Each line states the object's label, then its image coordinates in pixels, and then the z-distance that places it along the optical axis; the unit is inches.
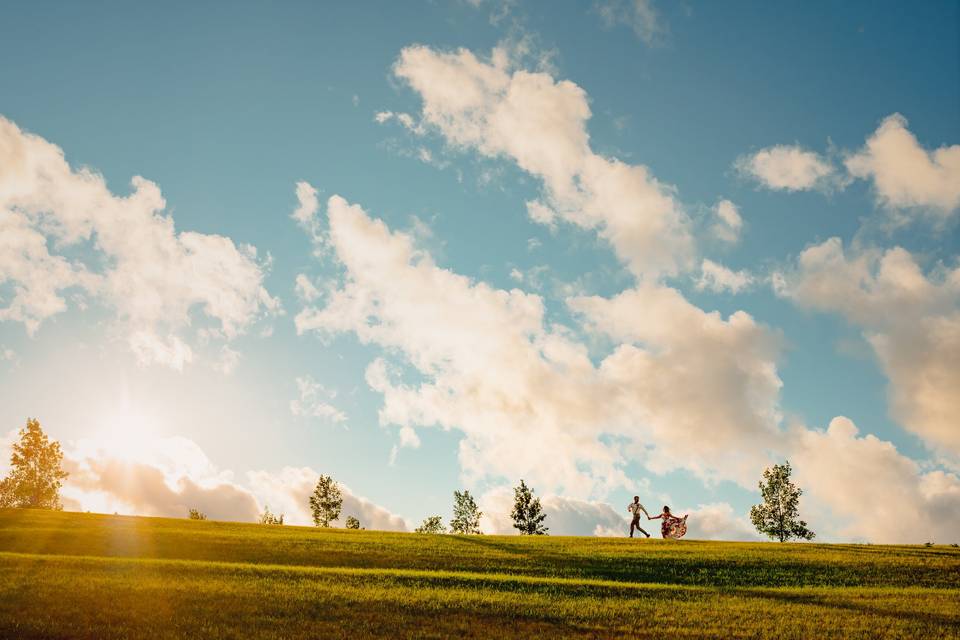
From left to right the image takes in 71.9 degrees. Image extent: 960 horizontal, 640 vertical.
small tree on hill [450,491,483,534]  4062.5
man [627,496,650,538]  1801.2
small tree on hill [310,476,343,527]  3676.2
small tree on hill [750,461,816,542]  3307.8
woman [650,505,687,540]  1785.2
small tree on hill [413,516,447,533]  4650.6
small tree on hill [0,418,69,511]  3206.2
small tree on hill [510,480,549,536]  3506.4
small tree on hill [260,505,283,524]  4621.3
